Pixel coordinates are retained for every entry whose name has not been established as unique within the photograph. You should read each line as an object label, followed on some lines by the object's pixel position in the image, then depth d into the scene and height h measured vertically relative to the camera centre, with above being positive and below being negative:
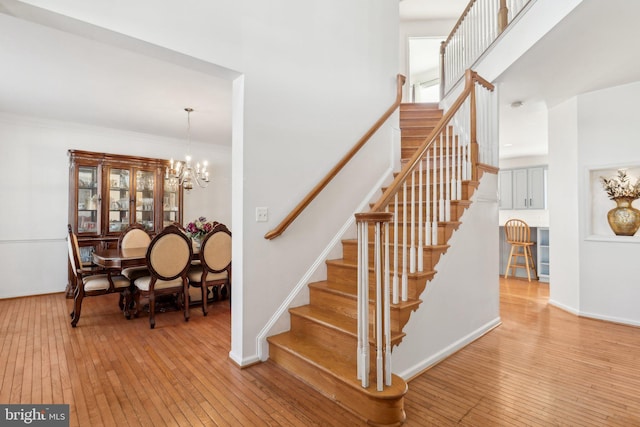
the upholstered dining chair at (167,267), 3.38 -0.56
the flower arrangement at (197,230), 4.29 -0.18
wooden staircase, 1.80 -0.89
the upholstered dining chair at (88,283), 3.40 -0.75
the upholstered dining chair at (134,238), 4.58 -0.31
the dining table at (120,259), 3.38 -0.47
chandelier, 4.69 +0.73
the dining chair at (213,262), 3.74 -0.55
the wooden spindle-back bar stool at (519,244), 5.92 -0.52
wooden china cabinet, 4.83 +0.33
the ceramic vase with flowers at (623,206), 3.54 +0.12
